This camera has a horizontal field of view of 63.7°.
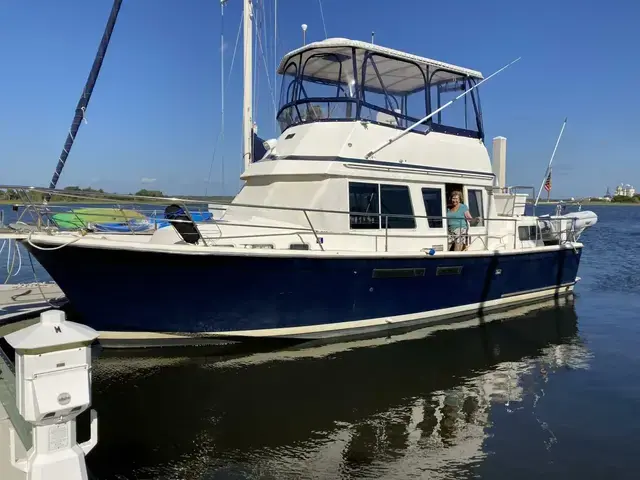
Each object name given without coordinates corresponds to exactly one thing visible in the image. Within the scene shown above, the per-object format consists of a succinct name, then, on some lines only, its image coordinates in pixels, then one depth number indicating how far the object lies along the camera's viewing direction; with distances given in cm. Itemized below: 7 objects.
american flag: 1436
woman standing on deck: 1003
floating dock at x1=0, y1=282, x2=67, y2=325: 834
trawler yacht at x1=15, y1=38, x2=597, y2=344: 716
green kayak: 826
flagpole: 1435
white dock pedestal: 316
